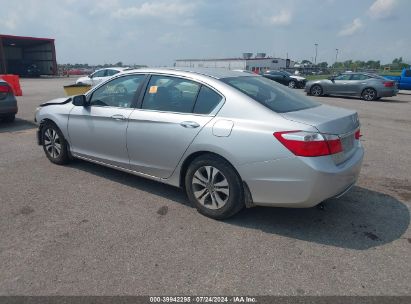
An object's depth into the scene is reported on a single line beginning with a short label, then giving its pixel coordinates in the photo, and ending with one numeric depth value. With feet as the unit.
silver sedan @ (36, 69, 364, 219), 10.63
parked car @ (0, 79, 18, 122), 27.71
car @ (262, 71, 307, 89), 82.12
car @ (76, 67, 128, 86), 59.98
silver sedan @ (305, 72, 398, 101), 55.31
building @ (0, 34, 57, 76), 141.79
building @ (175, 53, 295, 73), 200.10
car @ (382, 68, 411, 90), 68.90
